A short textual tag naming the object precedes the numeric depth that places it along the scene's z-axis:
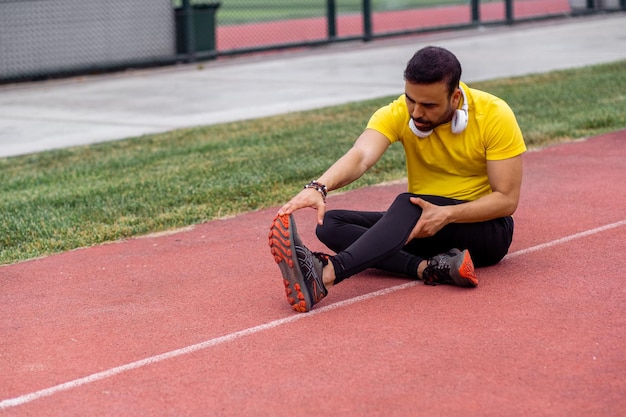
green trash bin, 18.41
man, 4.98
